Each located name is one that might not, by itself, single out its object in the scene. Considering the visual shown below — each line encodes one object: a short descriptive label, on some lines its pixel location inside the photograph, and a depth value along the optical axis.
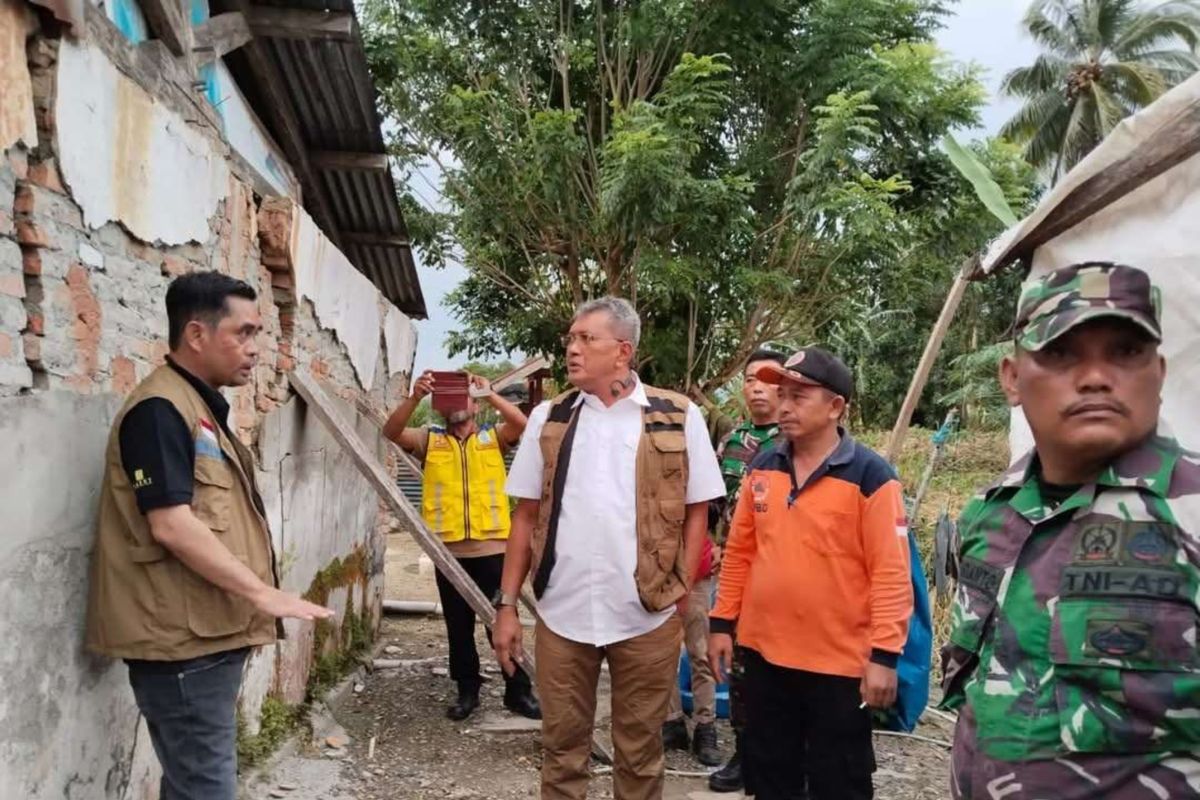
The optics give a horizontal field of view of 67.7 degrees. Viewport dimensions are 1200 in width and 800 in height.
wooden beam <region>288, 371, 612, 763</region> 4.23
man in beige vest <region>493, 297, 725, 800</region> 2.88
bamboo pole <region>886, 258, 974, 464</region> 3.94
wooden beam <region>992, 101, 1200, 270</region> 2.78
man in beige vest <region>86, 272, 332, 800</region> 2.14
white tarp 2.86
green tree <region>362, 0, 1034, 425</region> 8.64
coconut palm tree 22.91
